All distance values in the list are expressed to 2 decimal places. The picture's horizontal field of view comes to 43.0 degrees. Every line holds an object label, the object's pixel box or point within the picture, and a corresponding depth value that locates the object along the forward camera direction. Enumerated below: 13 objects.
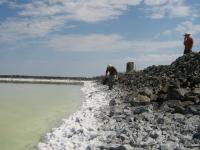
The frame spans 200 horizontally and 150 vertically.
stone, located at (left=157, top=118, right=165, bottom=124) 6.43
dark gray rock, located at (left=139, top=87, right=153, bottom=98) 9.48
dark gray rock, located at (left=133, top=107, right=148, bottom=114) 7.45
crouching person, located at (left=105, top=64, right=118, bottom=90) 15.48
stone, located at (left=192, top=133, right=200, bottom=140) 5.42
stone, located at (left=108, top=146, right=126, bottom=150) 5.06
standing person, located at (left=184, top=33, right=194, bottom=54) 13.44
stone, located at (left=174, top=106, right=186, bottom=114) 7.24
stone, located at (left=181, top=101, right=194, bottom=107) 7.71
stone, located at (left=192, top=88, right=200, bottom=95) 8.44
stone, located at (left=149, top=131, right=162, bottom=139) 5.53
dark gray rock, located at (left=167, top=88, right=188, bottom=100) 8.44
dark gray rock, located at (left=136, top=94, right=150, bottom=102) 8.92
